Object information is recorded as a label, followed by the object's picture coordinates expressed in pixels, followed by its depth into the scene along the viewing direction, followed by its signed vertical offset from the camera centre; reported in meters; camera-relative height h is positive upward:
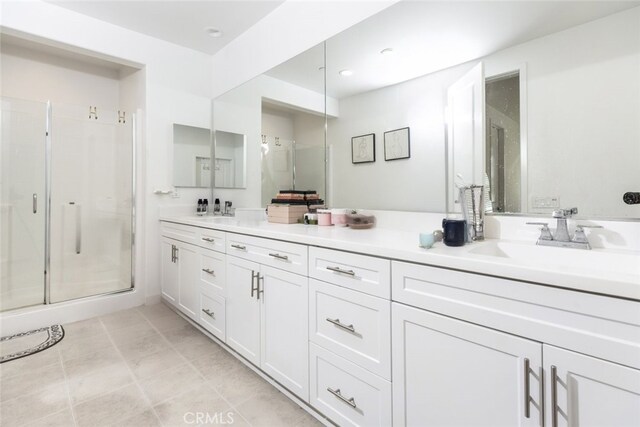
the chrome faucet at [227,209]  3.10 +0.05
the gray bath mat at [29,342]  2.02 -0.91
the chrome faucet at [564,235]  1.17 -0.09
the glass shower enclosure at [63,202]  2.59 +0.12
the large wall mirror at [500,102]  1.15 +0.53
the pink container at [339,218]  1.97 -0.03
